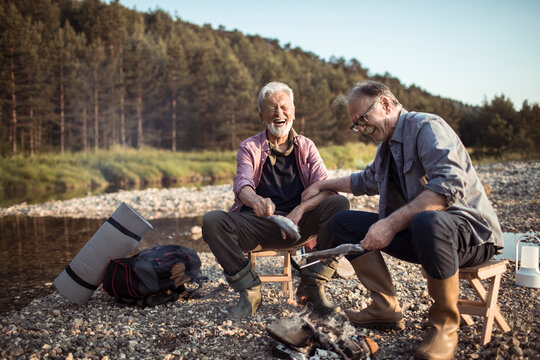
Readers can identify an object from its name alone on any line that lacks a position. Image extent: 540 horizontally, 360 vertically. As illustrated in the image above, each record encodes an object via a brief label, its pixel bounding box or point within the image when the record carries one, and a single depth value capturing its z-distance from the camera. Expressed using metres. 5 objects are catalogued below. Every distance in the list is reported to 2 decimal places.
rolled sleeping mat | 3.65
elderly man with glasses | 2.27
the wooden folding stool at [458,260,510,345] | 2.42
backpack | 3.60
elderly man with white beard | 3.19
